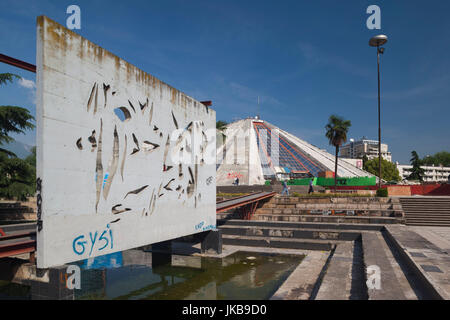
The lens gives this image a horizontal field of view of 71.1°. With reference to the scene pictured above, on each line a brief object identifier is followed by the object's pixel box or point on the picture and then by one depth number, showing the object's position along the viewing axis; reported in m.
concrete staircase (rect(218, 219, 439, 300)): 7.30
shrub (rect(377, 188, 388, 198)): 22.31
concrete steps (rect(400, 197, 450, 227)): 19.17
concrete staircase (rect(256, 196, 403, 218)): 19.91
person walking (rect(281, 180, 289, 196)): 26.86
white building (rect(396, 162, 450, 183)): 106.62
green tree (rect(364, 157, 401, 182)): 69.00
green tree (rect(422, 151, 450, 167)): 114.75
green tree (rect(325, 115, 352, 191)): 29.17
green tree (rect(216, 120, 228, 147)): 31.53
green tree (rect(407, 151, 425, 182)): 64.81
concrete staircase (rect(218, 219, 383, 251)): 15.59
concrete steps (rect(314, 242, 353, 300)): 7.86
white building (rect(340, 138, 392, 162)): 136.00
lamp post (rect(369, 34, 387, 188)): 25.21
